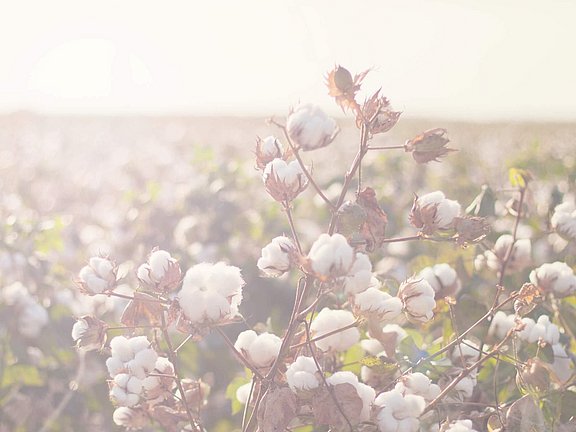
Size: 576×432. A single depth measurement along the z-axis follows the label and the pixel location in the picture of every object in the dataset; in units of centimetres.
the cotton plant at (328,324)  98
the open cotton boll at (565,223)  147
